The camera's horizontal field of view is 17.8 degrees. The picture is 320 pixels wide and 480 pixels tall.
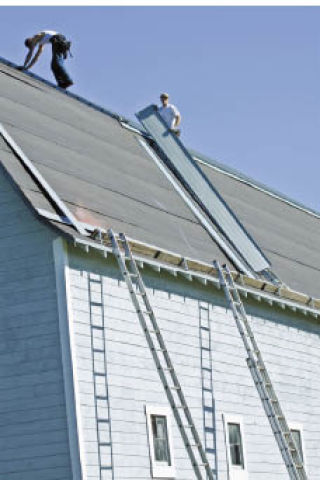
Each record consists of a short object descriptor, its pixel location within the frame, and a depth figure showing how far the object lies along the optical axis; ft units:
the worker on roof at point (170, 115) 82.96
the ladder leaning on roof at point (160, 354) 50.72
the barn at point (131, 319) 50.49
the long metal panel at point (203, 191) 70.13
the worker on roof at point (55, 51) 78.18
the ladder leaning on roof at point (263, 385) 54.03
